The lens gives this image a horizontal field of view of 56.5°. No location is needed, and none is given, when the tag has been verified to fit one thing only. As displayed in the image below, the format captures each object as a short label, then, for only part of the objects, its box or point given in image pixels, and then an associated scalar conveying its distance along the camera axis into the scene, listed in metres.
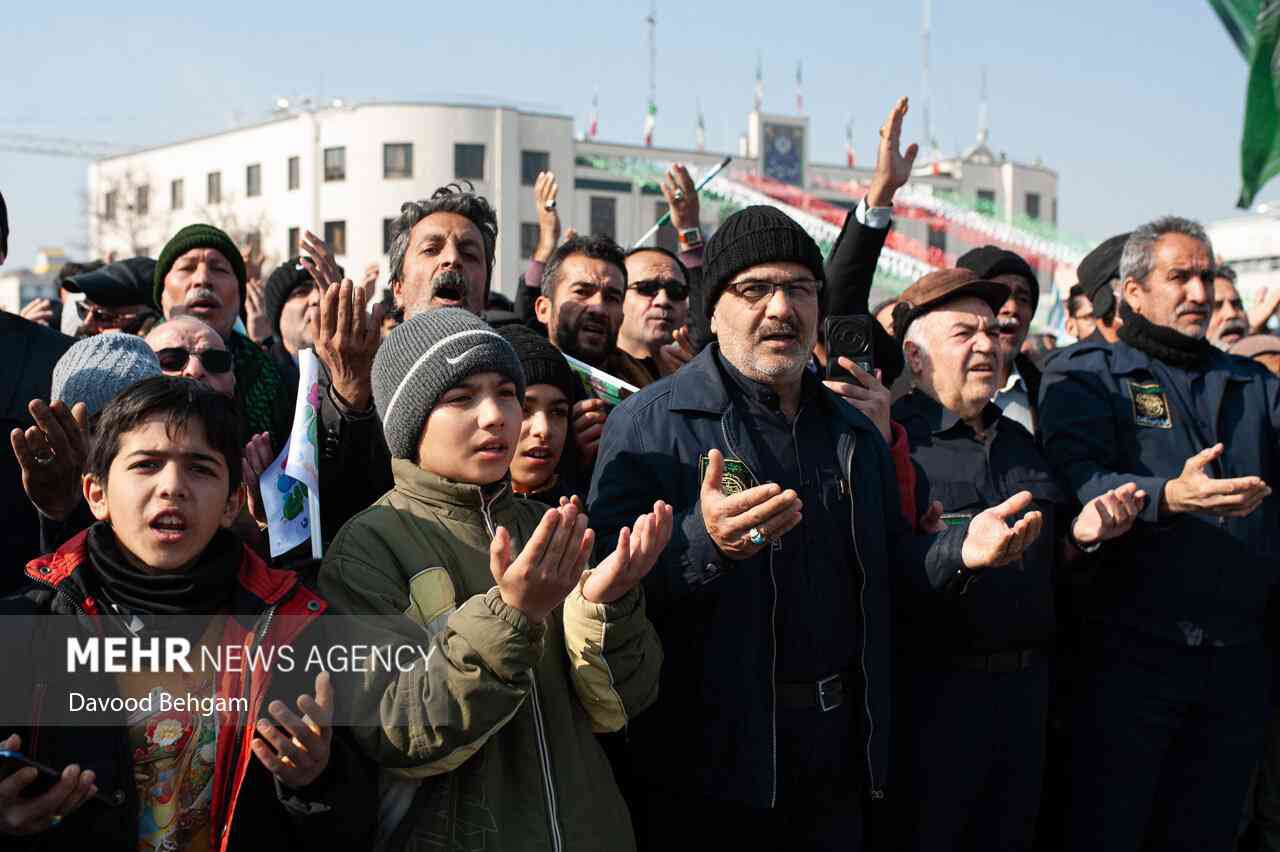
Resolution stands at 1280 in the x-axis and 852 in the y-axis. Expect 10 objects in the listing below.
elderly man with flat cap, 3.67
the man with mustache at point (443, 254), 4.21
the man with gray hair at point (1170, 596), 4.13
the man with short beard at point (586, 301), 4.89
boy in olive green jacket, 2.46
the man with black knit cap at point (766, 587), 3.08
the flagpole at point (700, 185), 6.02
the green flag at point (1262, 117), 7.16
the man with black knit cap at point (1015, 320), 4.82
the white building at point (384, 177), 49.75
